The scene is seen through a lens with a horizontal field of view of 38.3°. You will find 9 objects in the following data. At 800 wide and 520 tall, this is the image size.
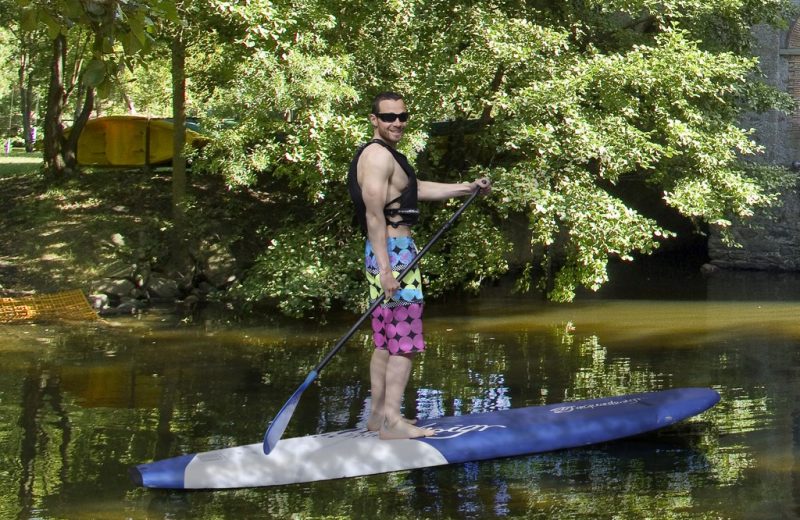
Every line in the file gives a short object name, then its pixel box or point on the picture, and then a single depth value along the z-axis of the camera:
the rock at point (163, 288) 15.27
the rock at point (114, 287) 15.06
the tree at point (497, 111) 11.73
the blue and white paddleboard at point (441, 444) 5.91
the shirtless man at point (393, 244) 6.16
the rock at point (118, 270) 15.37
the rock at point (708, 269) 17.77
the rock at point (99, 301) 14.38
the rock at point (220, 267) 15.65
